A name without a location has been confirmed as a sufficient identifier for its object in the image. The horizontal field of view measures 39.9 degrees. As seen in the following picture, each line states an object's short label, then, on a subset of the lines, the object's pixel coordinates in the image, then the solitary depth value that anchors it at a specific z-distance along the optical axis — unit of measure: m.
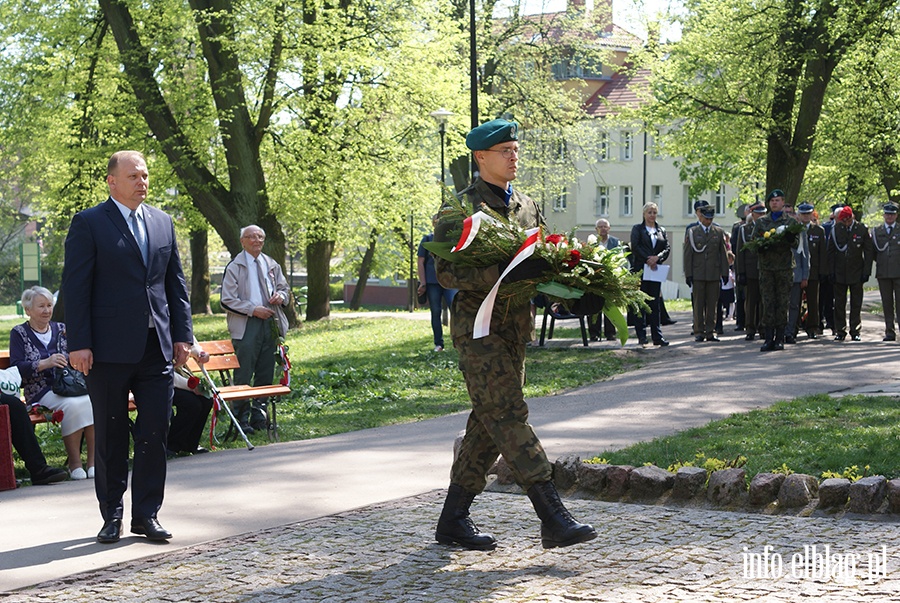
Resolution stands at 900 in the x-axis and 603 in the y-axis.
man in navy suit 7.12
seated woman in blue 9.79
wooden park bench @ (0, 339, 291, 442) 11.40
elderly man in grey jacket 12.49
